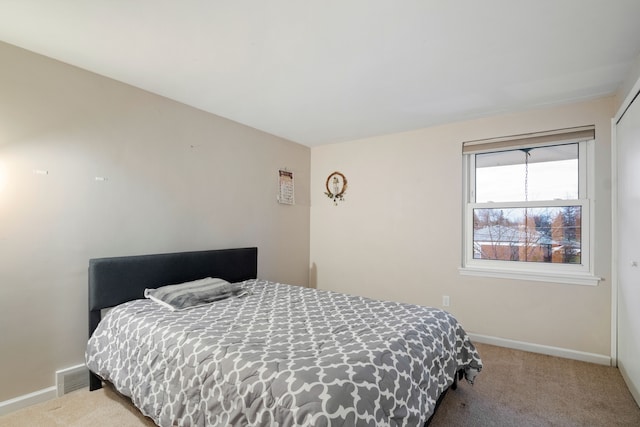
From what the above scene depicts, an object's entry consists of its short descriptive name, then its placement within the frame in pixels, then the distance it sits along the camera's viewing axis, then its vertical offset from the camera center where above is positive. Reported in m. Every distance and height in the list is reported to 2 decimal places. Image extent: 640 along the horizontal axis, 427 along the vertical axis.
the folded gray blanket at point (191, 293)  2.25 -0.61
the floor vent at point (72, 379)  2.15 -1.18
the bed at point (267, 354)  1.25 -0.69
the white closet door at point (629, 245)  2.04 -0.19
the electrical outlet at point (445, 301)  3.37 -0.91
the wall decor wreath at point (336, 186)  4.11 +0.38
